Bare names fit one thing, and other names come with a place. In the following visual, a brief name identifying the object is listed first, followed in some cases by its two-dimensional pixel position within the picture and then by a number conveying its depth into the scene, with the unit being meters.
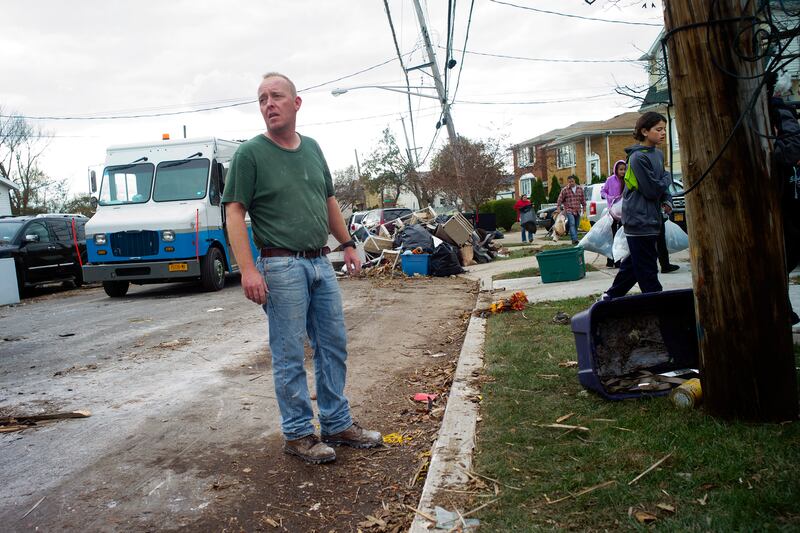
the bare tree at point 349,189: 82.94
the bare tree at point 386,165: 60.97
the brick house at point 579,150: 50.25
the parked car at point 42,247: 15.34
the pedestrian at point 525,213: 22.31
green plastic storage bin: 10.34
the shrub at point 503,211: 39.38
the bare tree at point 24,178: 45.56
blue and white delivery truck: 13.05
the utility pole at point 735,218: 3.30
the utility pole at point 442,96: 22.52
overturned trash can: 4.13
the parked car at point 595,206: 20.42
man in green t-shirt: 3.56
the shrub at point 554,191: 45.38
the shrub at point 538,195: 45.69
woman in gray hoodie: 5.57
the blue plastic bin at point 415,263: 14.91
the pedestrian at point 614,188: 10.17
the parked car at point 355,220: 27.94
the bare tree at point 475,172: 26.84
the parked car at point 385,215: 26.19
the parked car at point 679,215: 11.16
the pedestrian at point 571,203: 18.36
